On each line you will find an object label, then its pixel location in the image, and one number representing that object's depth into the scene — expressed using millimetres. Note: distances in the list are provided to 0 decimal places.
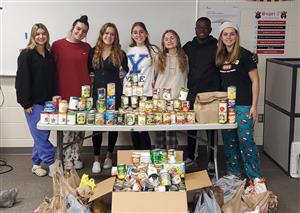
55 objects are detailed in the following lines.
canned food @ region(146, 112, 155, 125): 2616
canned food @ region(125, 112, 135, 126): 2610
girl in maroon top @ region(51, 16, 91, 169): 3194
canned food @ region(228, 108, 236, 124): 2644
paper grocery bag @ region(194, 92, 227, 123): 2642
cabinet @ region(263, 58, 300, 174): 3225
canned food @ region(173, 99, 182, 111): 2697
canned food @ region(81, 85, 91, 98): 2714
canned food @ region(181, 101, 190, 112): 2681
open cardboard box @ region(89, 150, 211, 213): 2244
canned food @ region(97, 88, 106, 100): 2701
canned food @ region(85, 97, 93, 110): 2699
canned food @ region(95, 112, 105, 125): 2606
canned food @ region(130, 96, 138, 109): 2719
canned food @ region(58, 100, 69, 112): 2603
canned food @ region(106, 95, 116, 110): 2687
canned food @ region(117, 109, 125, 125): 2633
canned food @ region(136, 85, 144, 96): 2721
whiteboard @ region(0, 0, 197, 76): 3608
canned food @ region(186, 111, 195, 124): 2645
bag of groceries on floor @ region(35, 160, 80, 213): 2405
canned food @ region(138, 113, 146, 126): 2602
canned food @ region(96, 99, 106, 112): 2660
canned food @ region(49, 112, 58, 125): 2614
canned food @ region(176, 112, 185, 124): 2639
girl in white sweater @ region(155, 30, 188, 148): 3080
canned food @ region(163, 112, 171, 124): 2625
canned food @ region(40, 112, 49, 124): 2628
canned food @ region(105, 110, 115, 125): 2622
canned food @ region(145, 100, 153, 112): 2656
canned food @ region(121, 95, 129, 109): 2723
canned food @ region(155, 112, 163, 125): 2630
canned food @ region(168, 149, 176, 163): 2599
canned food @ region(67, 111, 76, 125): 2603
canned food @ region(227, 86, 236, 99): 2633
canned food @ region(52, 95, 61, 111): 2655
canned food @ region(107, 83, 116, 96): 2674
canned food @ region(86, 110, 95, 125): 2610
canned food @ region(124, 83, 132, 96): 2722
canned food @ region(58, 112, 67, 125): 2610
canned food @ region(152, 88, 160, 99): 2731
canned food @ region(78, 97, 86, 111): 2660
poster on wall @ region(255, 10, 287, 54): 3765
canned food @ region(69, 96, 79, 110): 2639
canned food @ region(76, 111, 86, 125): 2610
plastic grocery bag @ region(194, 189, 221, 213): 2378
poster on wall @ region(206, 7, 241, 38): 3682
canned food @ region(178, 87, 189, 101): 2731
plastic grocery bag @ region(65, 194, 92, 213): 2347
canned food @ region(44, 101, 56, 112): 2629
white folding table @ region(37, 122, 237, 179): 2582
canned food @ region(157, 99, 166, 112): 2687
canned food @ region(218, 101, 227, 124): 2623
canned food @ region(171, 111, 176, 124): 2644
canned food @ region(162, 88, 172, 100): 2722
